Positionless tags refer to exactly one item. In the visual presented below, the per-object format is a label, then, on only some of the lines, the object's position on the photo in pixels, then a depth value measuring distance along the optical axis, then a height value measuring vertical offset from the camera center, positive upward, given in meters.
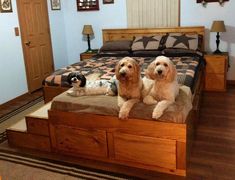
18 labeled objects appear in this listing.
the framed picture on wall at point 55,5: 4.04 +0.60
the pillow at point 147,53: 3.28 -0.31
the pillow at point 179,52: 3.17 -0.30
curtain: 3.61 +0.33
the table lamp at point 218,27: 3.24 +0.04
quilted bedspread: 2.41 -0.44
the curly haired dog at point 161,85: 1.59 -0.41
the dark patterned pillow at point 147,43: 3.33 -0.16
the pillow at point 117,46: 3.50 -0.19
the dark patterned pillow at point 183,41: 3.21 -0.15
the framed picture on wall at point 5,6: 3.13 +0.48
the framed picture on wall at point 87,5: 4.01 +0.56
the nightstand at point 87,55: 3.87 -0.34
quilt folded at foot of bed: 1.62 -0.58
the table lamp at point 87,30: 3.96 +0.10
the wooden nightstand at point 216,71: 3.24 -0.62
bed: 1.64 -0.79
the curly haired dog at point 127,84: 1.65 -0.40
